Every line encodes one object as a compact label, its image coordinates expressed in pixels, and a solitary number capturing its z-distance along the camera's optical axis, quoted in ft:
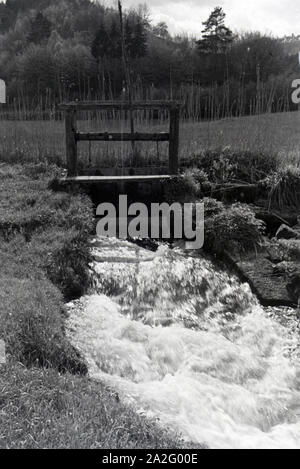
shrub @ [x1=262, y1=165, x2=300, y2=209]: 29.43
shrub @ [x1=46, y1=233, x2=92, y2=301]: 18.50
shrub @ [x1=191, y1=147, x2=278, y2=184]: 32.09
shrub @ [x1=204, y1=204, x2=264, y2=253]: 23.53
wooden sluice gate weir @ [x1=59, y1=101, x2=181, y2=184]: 29.35
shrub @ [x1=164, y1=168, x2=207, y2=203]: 29.25
